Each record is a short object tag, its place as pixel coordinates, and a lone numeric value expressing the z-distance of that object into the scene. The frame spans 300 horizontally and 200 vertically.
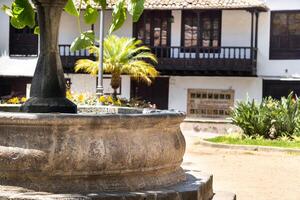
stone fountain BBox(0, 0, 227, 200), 5.09
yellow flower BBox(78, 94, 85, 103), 17.68
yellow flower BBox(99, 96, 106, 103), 18.14
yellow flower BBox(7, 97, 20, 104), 16.61
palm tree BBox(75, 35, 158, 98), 24.95
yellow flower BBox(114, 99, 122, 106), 18.95
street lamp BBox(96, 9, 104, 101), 19.83
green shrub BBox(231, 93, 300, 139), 19.59
